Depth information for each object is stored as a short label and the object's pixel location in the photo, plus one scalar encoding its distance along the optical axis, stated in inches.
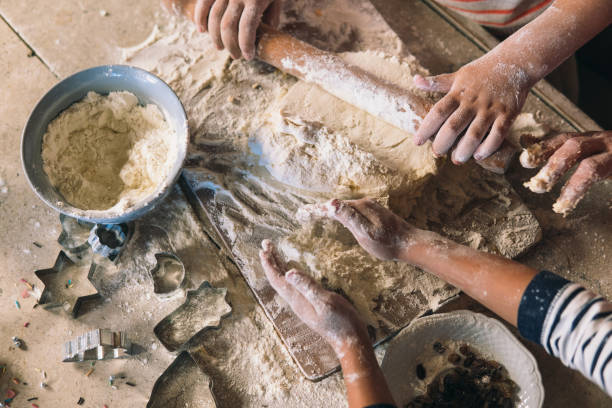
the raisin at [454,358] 30.8
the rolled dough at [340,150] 31.7
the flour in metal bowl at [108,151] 31.3
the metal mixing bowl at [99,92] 30.0
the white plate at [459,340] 29.5
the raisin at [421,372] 30.7
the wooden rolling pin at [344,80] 31.8
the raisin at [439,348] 30.8
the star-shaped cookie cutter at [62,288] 31.8
